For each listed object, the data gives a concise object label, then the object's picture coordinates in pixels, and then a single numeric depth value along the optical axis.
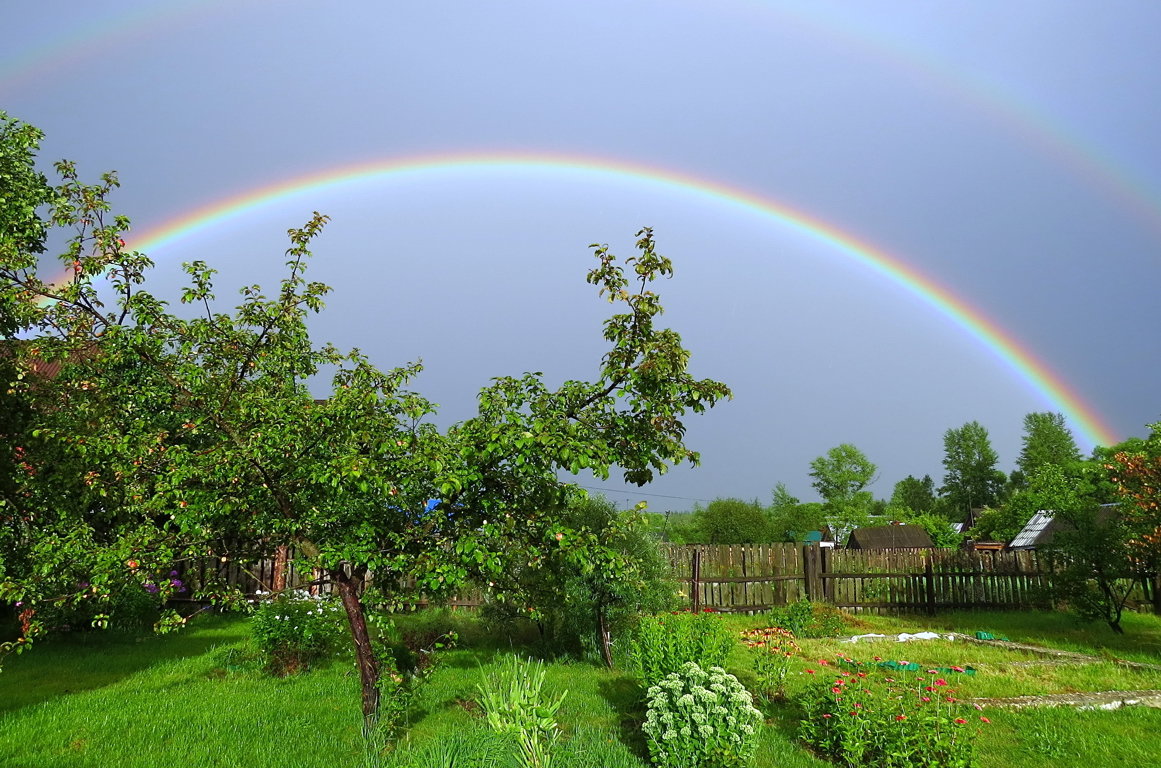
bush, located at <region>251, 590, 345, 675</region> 8.84
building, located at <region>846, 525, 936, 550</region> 50.44
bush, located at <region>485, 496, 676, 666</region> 9.09
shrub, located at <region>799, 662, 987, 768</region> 4.91
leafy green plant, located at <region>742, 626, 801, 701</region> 7.65
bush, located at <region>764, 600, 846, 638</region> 12.74
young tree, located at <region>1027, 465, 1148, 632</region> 12.68
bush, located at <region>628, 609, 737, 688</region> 6.15
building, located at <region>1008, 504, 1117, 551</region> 27.16
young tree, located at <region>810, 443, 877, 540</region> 72.25
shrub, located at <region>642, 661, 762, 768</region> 4.68
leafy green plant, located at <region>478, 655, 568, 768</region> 3.88
